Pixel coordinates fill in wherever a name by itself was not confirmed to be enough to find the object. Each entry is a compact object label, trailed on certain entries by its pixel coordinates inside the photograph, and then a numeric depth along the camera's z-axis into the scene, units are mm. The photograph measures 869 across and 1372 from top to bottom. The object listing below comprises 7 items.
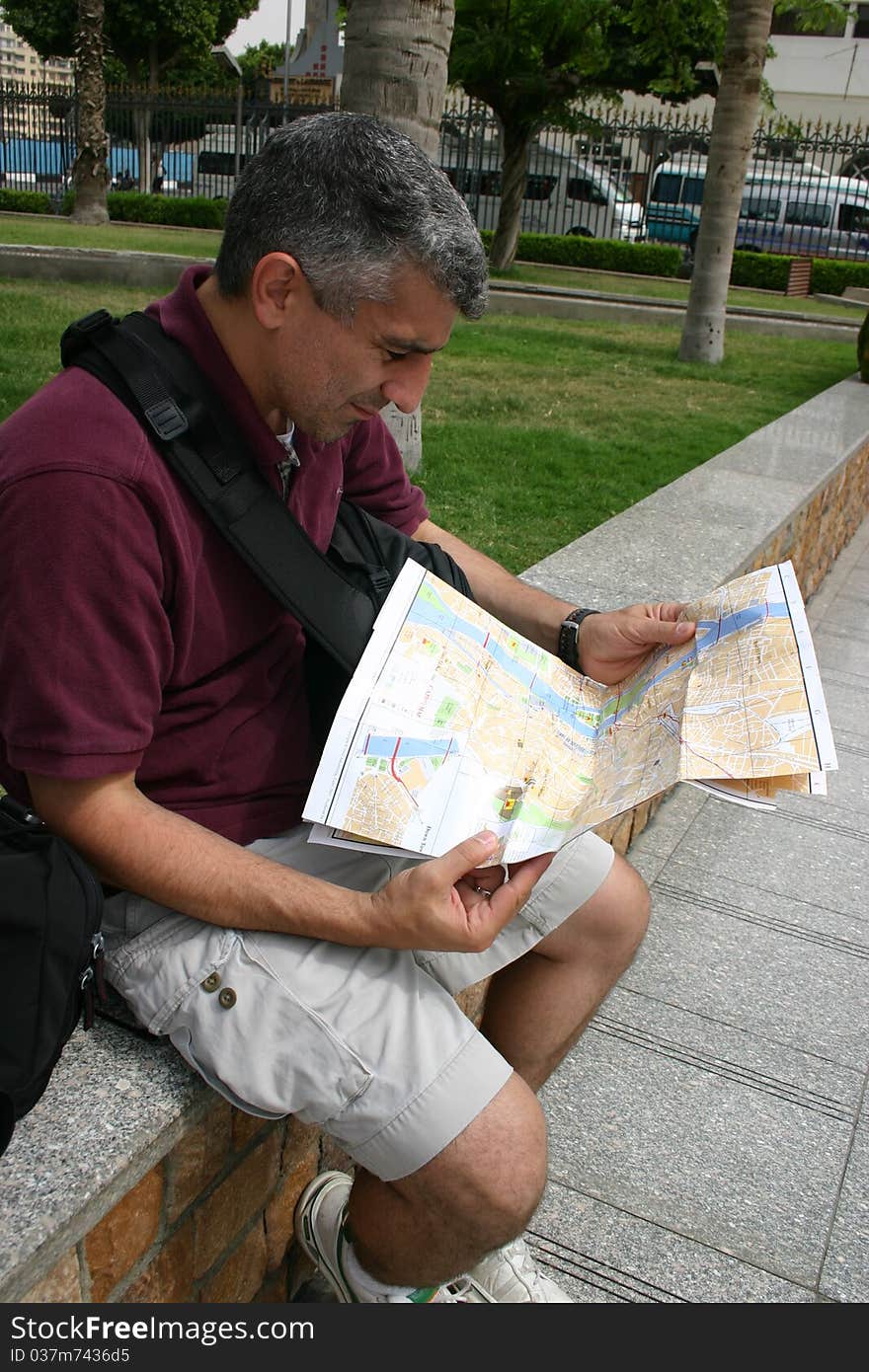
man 1446
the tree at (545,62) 16031
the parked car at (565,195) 25172
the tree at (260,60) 51531
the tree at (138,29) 34781
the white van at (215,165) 27062
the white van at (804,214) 23969
